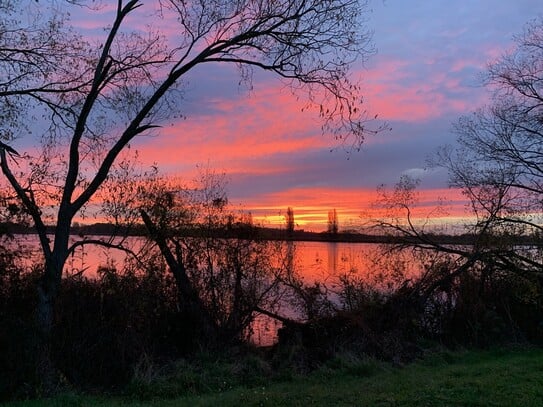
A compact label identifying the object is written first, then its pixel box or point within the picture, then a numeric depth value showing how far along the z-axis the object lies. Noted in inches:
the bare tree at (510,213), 758.5
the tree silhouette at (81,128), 495.2
